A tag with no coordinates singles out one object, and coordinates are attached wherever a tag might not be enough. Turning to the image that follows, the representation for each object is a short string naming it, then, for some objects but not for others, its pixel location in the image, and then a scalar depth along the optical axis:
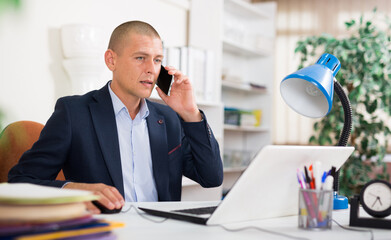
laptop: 0.99
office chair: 1.69
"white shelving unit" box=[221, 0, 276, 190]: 4.16
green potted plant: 3.45
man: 1.59
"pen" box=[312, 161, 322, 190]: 1.02
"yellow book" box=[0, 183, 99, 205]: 0.73
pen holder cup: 1.02
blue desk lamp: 1.27
